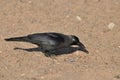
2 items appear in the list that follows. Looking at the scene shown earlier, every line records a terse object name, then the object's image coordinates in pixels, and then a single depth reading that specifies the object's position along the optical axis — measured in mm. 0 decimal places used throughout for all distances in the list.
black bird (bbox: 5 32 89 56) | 15844
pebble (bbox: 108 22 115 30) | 18558
